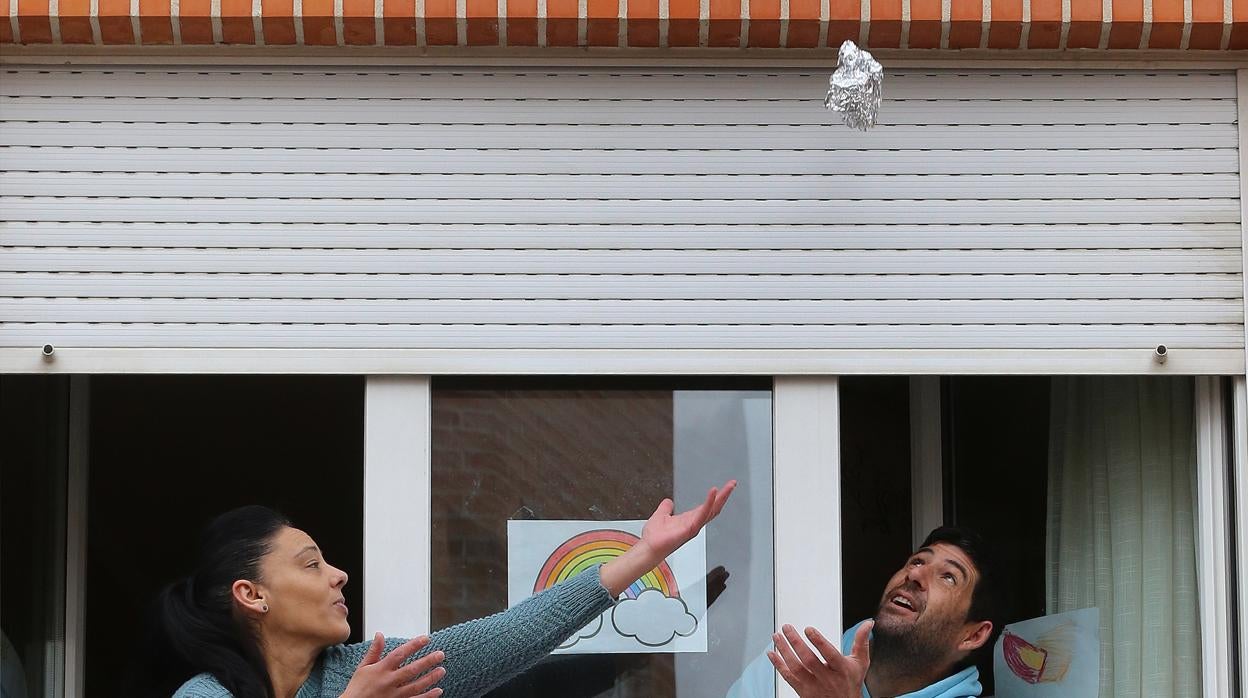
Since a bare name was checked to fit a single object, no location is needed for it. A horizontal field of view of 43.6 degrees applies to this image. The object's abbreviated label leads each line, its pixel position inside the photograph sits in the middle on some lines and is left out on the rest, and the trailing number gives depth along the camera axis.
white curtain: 3.80
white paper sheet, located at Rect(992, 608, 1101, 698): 4.02
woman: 3.37
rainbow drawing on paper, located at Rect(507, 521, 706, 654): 3.58
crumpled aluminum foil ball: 3.09
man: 4.03
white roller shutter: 3.54
